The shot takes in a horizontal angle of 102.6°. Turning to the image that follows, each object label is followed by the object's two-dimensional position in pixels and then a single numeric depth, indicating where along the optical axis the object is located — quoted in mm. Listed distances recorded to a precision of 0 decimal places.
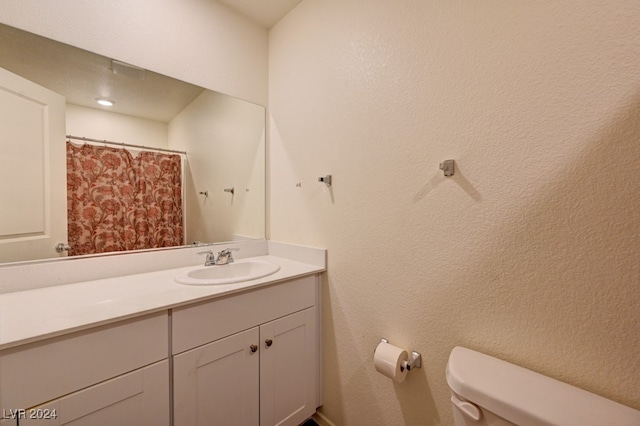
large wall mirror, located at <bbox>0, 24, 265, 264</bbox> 1027
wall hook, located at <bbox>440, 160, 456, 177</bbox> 930
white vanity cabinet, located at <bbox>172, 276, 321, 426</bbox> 938
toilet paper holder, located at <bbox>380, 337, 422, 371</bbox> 1017
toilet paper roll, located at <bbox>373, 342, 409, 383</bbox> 998
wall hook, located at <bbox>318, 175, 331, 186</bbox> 1375
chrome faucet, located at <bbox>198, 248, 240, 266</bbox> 1441
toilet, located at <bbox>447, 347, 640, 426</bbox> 584
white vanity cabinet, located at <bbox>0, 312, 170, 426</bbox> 663
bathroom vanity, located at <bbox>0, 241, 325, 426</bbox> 694
